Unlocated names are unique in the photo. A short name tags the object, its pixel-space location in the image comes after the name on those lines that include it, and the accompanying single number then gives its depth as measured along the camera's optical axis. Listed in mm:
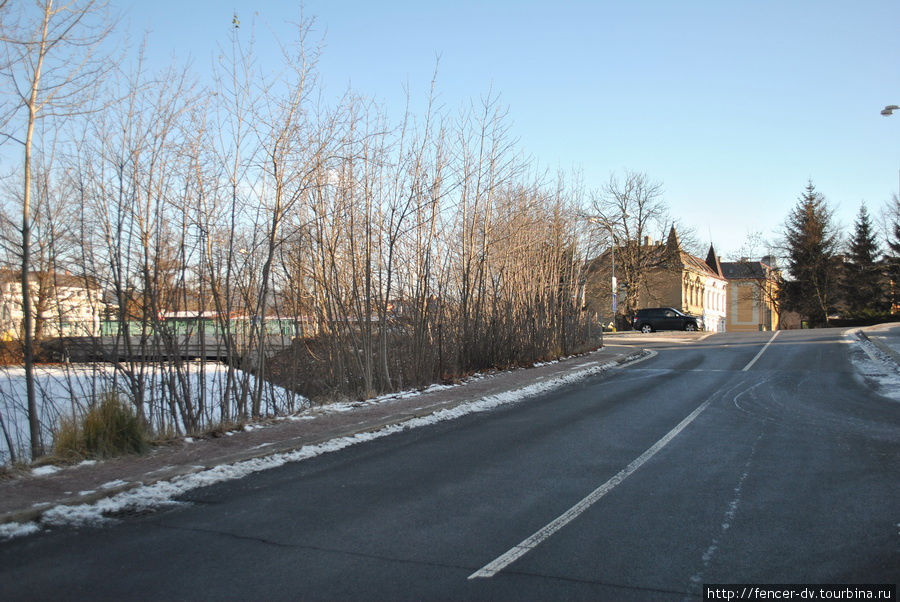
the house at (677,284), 62031
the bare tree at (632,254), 61656
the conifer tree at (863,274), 63344
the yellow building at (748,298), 81312
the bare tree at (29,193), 8711
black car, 48231
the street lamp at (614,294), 34344
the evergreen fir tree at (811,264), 67938
